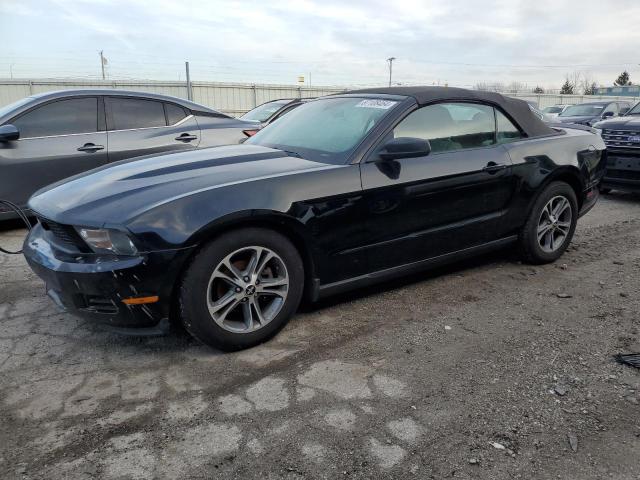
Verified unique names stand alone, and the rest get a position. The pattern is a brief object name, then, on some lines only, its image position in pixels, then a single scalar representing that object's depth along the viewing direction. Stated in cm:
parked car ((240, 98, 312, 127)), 1034
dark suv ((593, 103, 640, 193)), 721
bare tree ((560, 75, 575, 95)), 6944
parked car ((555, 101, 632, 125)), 1566
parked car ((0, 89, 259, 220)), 534
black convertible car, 269
